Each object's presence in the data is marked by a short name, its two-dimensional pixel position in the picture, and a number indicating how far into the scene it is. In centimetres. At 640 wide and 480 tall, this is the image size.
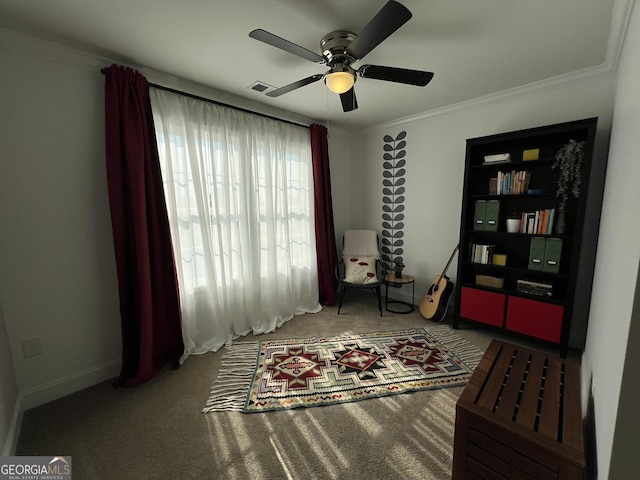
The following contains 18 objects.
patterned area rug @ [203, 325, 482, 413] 180
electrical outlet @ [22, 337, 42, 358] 166
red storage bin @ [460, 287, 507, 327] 245
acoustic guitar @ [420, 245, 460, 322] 286
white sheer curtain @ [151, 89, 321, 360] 219
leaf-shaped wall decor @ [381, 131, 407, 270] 335
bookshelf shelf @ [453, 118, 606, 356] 211
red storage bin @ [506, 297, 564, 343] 216
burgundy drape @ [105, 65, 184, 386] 180
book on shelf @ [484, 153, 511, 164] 236
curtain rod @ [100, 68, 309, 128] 201
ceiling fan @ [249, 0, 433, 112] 131
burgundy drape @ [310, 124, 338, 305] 317
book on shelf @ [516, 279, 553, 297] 223
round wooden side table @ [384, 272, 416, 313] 310
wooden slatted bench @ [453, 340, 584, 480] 91
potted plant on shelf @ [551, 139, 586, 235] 206
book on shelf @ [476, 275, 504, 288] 246
